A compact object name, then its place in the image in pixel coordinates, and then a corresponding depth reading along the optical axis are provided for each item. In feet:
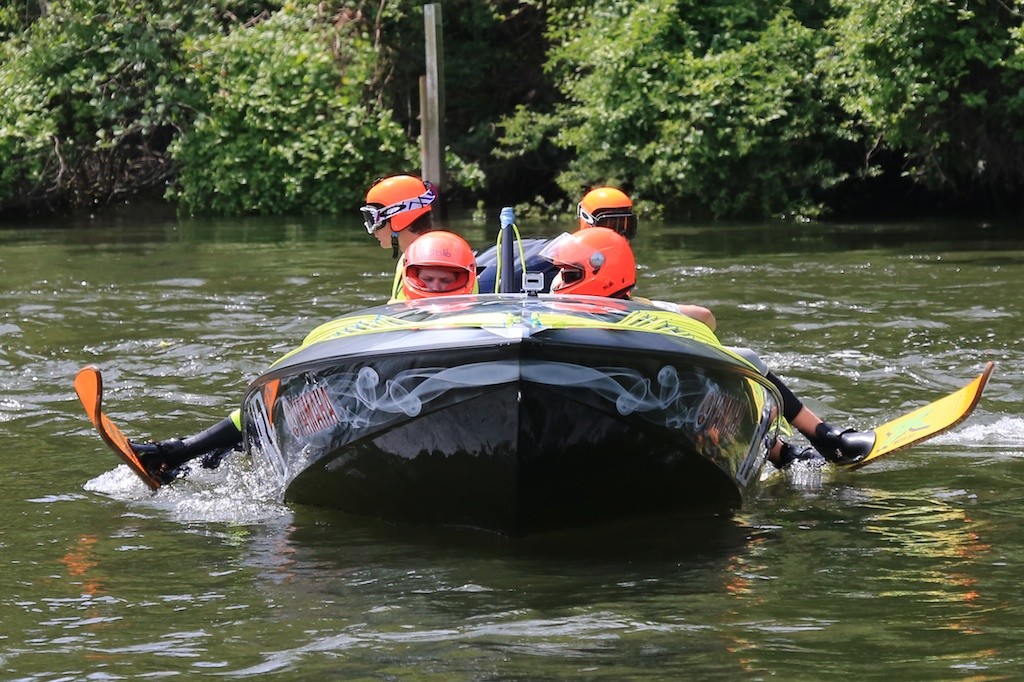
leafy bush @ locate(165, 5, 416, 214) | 145.93
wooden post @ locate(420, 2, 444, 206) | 109.03
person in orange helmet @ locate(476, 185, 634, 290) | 58.17
